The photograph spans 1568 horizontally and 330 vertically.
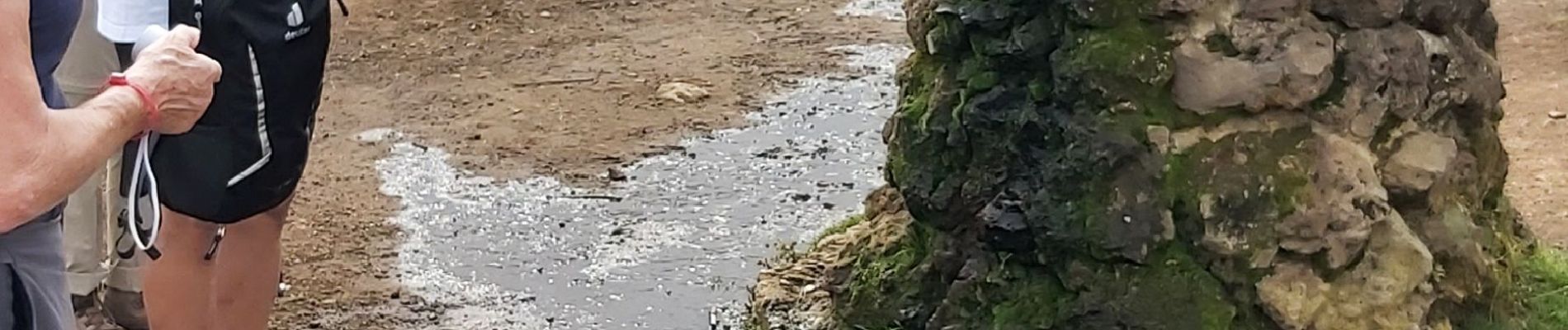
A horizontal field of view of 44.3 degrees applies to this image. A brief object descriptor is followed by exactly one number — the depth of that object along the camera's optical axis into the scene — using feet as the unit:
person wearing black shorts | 10.92
